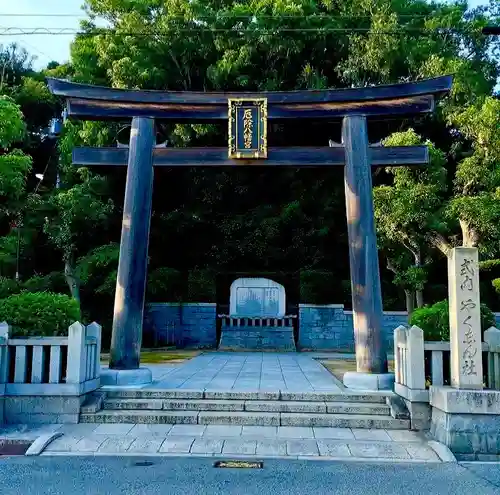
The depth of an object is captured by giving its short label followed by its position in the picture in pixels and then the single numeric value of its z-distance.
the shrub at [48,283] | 15.53
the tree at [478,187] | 13.25
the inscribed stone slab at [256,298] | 17.88
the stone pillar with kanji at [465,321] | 5.84
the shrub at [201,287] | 18.48
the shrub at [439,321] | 6.85
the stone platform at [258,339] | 16.80
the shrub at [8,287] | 14.30
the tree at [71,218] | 15.56
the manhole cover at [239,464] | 5.16
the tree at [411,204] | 14.08
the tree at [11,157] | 10.66
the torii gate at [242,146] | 8.29
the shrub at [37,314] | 6.86
